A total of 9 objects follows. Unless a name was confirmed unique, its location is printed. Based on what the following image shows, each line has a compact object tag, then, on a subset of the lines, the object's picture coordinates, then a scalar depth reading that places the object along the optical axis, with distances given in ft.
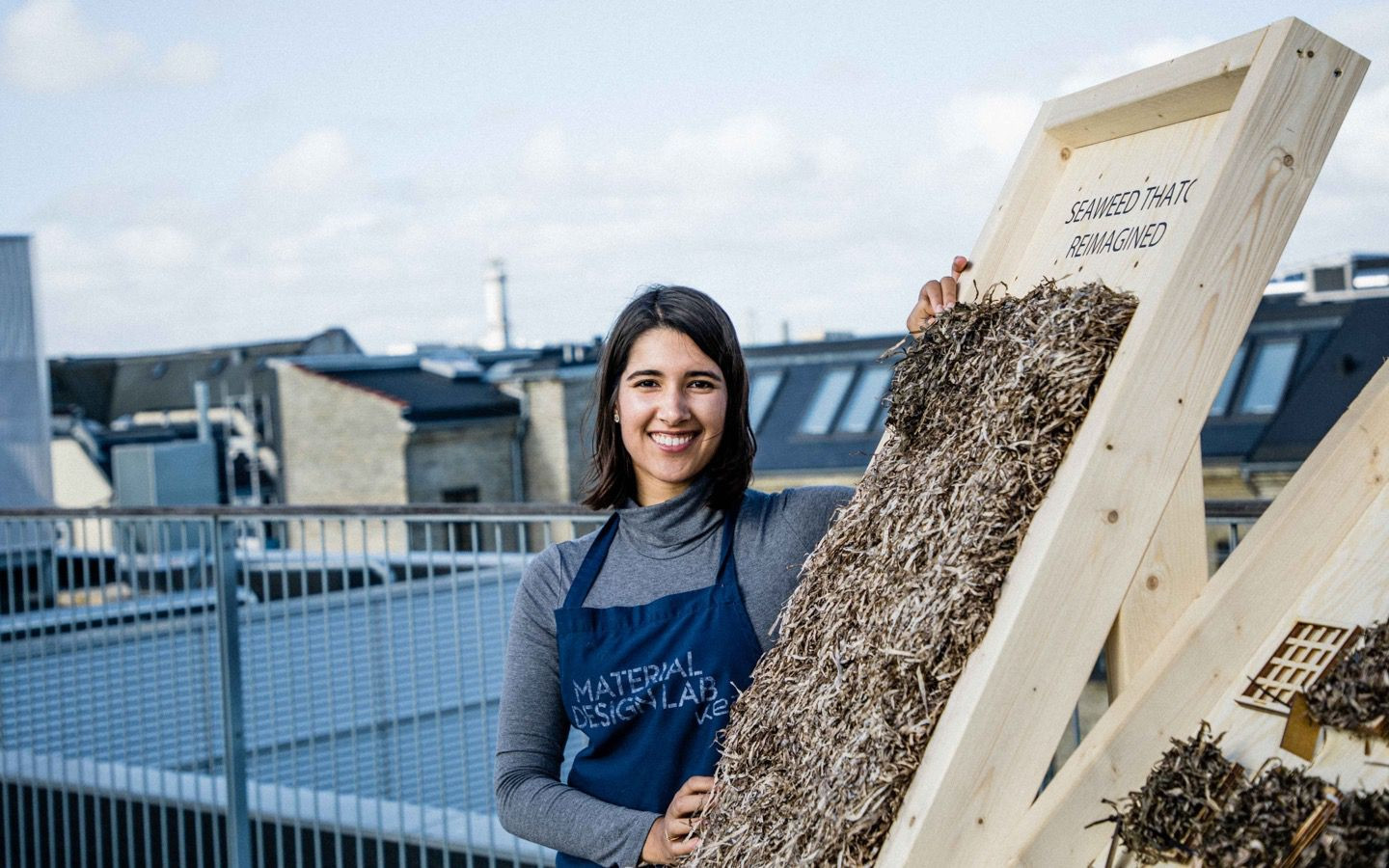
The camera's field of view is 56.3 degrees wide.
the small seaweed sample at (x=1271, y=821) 5.31
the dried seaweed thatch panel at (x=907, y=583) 6.42
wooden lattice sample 5.74
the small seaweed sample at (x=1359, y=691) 5.39
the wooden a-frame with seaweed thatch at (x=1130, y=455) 6.13
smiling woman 7.89
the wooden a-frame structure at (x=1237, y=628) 6.08
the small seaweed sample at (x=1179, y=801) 5.70
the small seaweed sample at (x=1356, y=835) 5.03
